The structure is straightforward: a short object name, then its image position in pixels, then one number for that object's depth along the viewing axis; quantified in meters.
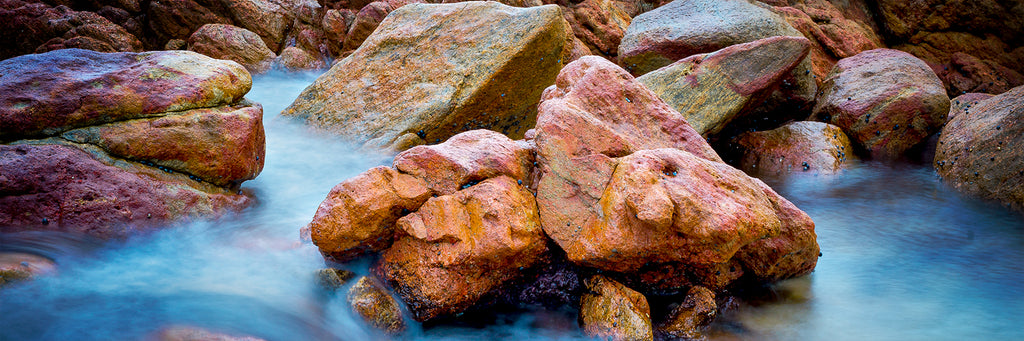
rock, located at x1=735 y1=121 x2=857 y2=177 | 8.91
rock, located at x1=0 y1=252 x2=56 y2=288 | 4.31
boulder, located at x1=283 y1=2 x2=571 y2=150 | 7.92
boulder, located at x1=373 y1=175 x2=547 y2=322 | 4.48
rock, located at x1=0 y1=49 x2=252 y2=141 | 5.46
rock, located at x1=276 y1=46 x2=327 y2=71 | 12.15
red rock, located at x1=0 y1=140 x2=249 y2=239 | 4.92
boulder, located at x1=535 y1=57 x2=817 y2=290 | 4.23
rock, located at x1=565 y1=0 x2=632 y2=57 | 12.44
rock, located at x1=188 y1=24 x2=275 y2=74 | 11.27
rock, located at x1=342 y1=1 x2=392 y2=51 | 11.91
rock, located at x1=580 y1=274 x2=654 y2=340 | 4.31
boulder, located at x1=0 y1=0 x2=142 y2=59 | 10.89
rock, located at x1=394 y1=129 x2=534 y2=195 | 4.84
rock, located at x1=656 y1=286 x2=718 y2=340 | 4.52
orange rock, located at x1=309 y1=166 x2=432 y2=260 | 4.64
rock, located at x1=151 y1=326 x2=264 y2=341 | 4.08
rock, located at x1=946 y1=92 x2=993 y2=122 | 9.59
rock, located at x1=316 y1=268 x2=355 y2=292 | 4.89
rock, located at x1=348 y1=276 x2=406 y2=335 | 4.57
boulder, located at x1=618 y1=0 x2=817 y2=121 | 9.94
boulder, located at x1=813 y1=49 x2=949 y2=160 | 9.10
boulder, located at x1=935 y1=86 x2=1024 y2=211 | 7.16
